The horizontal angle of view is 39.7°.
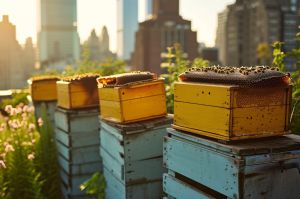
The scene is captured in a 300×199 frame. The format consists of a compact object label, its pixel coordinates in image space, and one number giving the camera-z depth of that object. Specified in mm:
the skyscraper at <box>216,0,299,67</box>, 96500
